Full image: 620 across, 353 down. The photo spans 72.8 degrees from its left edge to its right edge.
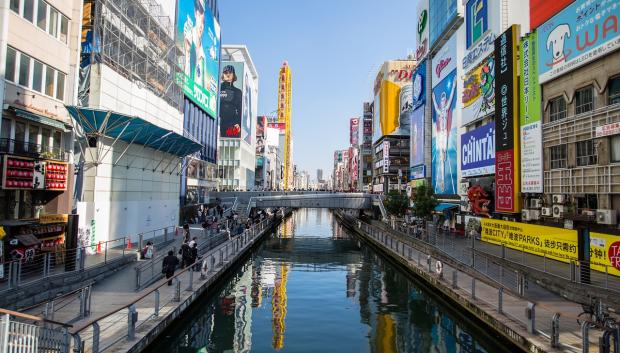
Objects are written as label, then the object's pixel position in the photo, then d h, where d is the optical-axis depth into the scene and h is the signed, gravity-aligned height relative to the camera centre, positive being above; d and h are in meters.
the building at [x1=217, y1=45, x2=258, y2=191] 100.25 +17.05
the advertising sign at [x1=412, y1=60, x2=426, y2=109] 65.56 +18.39
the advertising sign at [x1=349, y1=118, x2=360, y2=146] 174.36 +29.42
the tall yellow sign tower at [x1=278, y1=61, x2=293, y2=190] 197.50 +57.39
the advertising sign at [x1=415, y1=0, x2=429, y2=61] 65.44 +27.33
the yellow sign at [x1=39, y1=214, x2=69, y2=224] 19.61 -1.18
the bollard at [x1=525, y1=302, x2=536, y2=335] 12.70 -3.54
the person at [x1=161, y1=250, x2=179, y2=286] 18.53 -3.02
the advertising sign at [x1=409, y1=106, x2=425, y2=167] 65.81 +10.13
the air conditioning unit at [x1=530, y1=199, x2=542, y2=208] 26.30 -0.07
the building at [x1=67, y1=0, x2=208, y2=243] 25.11 +4.45
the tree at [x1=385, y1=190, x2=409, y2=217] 56.28 -0.59
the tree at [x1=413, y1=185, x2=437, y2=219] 45.78 -0.24
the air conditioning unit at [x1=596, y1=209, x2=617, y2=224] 19.52 -0.63
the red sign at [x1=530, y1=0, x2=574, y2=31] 24.50 +11.79
